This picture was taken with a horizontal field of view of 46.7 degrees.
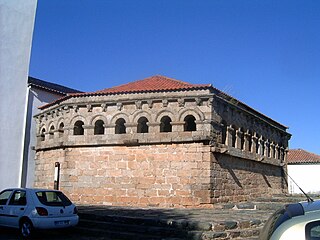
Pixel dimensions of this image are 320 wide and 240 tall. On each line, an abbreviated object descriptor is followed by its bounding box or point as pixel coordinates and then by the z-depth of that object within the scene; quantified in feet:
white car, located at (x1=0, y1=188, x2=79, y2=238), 33.19
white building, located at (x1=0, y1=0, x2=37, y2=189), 68.64
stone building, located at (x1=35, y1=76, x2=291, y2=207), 50.83
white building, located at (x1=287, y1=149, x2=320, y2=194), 113.09
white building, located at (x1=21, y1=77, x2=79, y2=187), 71.46
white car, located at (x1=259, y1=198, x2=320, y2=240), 9.94
